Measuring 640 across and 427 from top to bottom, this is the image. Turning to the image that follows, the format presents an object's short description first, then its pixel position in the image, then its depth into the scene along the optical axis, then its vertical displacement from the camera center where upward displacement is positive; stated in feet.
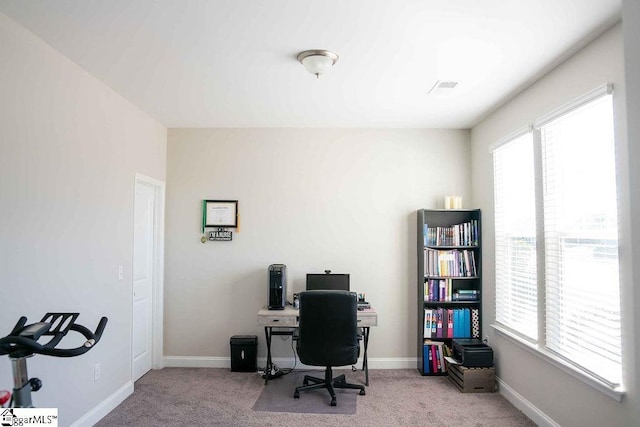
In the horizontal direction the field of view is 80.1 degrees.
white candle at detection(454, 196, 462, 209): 13.85 +1.12
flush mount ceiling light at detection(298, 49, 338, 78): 8.35 +3.84
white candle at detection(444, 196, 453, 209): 13.79 +1.05
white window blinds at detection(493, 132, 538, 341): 10.27 -0.13
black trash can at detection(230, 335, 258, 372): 13.48 -4.30
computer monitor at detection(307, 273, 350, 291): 13.43 -1.75
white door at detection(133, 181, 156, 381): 12.74 -1.51
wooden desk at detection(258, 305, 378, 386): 12.44 -2.87
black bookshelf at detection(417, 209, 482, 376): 13.26 -2.04
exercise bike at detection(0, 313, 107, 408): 4.86 -1.55
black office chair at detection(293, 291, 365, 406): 10.70 -2.71
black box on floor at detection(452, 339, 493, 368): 11.87 -3.88
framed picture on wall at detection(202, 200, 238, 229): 14.33 +0.74
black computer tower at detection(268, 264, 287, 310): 12.93 -1.92
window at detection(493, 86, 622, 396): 7.52 -0.19
